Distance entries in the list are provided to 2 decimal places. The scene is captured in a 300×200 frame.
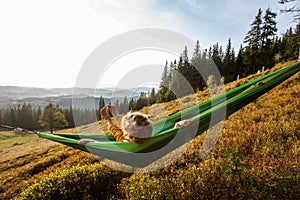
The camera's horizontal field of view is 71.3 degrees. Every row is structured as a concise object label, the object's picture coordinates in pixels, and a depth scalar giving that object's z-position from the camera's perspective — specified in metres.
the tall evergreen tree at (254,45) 23.46
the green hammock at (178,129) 2.32
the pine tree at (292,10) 6.41
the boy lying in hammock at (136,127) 2.40
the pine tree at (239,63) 28.72
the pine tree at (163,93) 18.81
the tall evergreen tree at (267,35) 22.23
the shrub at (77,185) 2.91
